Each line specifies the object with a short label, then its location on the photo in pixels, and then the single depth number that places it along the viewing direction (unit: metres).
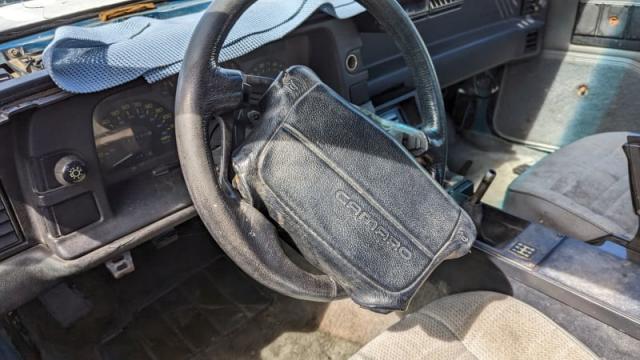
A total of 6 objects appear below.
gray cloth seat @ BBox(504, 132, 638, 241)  1.52
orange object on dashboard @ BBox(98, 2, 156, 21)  1.42
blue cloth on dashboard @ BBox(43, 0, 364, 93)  0.96
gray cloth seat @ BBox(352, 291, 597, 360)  1.06
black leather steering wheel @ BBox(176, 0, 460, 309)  0.76
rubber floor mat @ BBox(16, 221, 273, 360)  1.68
